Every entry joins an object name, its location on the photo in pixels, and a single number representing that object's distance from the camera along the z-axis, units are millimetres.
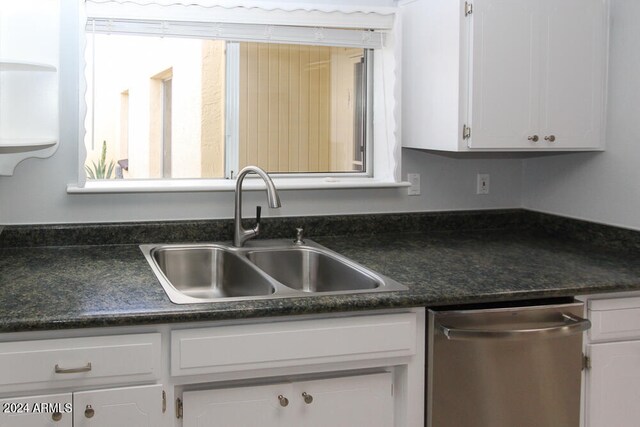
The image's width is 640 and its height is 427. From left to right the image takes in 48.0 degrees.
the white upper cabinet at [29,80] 2344
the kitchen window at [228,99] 2666
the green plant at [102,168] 2717
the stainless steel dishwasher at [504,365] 1983
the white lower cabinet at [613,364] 2152
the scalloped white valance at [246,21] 2557
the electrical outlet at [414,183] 2975
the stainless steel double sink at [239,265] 2484
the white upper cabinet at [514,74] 2473
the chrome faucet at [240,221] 2529
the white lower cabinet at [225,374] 1732
